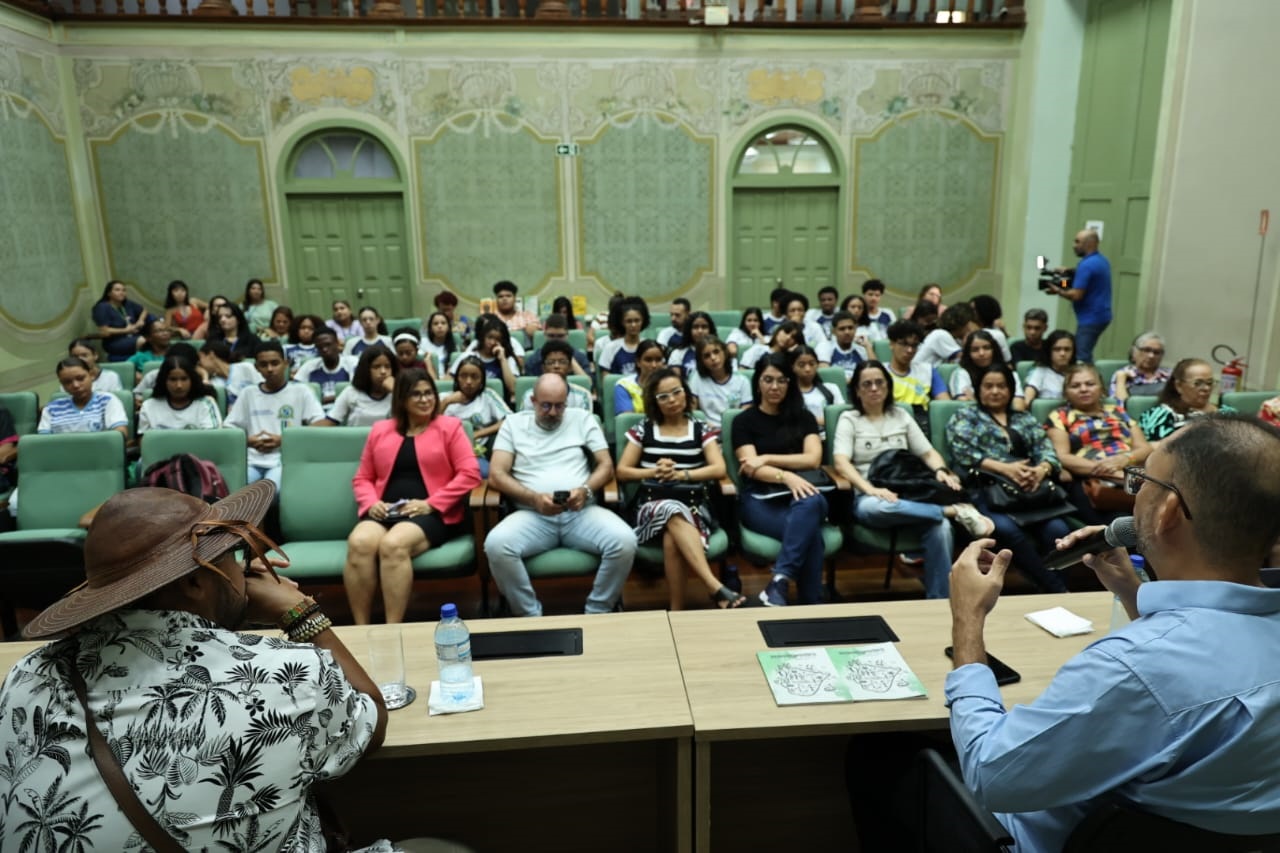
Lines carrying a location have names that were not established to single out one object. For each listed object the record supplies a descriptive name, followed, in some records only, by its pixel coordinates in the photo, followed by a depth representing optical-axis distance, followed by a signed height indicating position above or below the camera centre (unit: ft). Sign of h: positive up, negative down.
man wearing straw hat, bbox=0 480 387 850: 4.26 -2.31
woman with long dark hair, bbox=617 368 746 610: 11.44 -3.21
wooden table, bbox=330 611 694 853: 6.25 -4.15
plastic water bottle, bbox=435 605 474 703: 6.33 -3.02
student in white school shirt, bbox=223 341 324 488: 15.47 -2.81
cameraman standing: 23.79 -1.52
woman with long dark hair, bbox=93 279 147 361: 26.55 -2.34
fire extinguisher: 18.54 -2.98
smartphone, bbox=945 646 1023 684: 6.35 -3.13
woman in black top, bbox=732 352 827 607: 11.59 -3.24
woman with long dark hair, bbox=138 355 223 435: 15.02 -2.73
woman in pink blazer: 11.20 -3.38
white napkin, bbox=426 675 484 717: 6.12 -3.20
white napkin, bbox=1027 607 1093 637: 7.06 -3.12
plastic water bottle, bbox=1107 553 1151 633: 6.56 -2.83
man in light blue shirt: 3.97 -2.03
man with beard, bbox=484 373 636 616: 11.37 -3.39
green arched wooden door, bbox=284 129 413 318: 29.55 +0.57
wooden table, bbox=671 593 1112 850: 6.40 -3.19
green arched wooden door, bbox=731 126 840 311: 30.99 +0.77
